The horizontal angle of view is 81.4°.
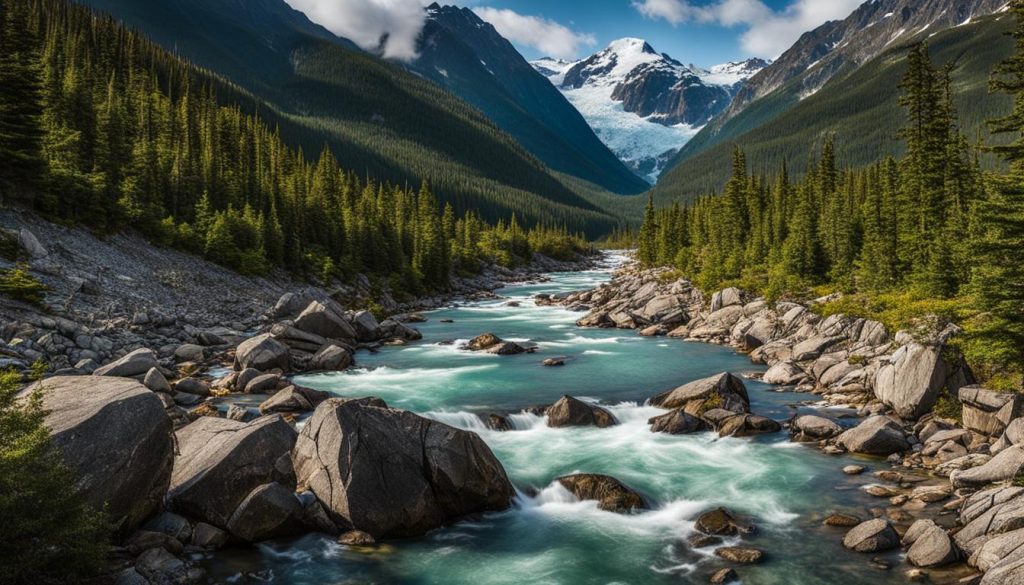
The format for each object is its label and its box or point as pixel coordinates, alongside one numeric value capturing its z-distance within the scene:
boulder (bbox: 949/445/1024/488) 16.00
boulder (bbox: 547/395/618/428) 24.36
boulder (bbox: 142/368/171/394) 23.80
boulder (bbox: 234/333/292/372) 30.09
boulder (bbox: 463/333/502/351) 40.81
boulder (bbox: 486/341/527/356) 39.56
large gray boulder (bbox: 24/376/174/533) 12.84
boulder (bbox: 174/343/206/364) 31.27
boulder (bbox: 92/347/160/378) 24.28
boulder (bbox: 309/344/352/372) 33.16
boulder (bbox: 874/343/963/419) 22.53
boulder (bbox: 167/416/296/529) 14.36
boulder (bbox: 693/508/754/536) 15.75
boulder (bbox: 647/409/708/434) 23.66
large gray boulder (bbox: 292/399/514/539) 15.04
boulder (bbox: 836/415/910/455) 20.16
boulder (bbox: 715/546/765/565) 14.11
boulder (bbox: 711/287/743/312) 48.53
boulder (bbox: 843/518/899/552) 14.16
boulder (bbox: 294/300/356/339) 38.31
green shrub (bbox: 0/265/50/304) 27.00
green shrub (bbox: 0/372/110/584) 9.71
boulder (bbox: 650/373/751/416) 25.20
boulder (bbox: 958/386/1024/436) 19.39
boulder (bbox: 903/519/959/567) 13.25
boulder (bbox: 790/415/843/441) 22.19
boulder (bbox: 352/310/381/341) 42.34
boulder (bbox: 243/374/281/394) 26.77
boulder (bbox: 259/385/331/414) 23.27
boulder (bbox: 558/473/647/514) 17.41
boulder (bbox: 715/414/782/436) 23.19
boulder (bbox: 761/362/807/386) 30.02
